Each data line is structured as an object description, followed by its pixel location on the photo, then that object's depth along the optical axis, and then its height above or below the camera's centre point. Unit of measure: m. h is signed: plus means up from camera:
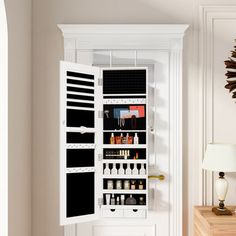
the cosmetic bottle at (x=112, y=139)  3.26 -0.14
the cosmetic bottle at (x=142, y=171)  3.23 -0.38
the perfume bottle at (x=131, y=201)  3.22 -0.61
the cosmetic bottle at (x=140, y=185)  3.23 -0.49
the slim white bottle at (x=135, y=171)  3.24 -0.38
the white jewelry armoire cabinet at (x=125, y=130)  3.17 -0.07
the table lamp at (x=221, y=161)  2.99 -0.29
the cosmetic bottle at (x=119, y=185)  3.24 -0.49
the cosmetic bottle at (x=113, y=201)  3.24 -0.61
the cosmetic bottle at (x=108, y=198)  3.24 -0.59
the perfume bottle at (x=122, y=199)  3.23 -0.59
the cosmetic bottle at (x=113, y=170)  3.24 -0.38
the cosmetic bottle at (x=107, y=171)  3.24 -0.38
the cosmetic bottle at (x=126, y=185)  3.24 -0.49
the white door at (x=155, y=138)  3.31 -0.13
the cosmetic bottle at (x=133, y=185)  3.24 -0.49
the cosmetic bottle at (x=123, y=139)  3.26 -0.14
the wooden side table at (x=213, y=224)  2.78 -0.68
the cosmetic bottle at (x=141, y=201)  3.22 -0.60
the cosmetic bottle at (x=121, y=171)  3.24 -0.38
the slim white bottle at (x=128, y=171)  3.24 -0.38
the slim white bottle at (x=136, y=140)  3.24 -0.14
